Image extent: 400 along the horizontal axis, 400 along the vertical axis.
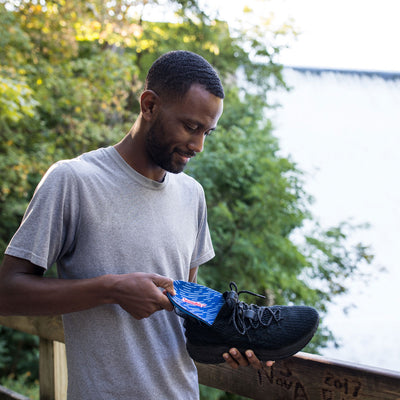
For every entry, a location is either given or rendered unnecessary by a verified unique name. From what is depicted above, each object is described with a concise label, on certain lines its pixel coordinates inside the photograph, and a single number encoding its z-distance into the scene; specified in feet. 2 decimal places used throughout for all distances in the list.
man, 3.47
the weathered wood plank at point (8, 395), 6.68
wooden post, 6.45
